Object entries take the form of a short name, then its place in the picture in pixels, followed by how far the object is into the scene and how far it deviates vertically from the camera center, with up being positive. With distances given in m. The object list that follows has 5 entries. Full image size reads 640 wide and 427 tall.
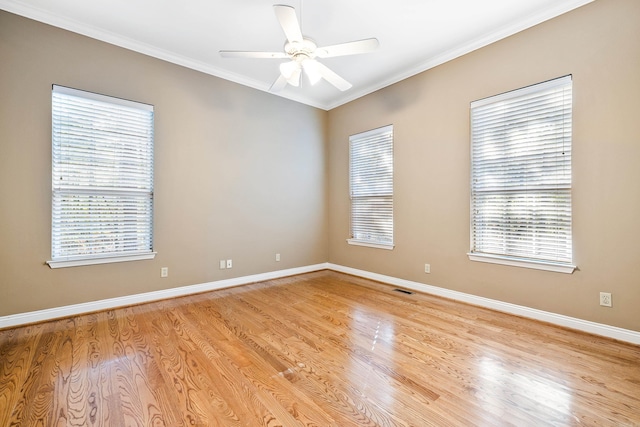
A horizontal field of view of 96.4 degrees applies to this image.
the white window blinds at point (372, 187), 4.35 +0.44
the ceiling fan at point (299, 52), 2.14 +1.39
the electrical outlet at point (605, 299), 2.50 -0.74
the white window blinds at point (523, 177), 2.74 +0.39
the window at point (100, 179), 2.94 +0.38
